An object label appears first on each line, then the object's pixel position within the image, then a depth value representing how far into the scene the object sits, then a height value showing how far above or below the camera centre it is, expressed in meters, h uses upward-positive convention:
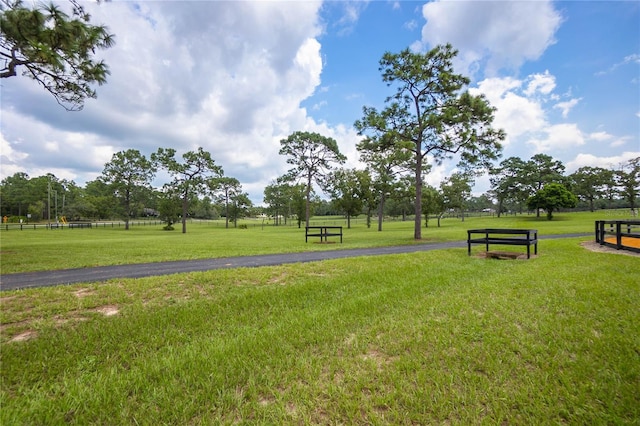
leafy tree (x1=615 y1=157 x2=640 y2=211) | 50.25 +5.43
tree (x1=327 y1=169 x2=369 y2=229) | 34.06 +2.62
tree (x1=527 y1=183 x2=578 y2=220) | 43.12 +1.91
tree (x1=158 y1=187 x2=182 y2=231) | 45.79 +0.17
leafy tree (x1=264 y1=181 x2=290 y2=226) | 62.53 +2.71
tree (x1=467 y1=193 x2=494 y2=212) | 106.31 +2.37
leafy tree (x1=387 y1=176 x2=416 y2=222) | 31.05 +2.48
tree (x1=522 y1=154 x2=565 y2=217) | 51.09 +7.25
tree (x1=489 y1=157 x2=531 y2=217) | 53.09 +5.99
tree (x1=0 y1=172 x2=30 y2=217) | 68.62 +3.38
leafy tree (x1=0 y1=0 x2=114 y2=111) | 6.61 +4.40
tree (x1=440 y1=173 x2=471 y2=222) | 40.06 +2.98
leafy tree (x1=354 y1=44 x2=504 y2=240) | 15.46 +5.67
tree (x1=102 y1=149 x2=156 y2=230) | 40.47 +5.85
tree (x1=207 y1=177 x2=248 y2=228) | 57.73 +4.18
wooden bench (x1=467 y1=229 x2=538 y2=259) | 8.22 -0.93
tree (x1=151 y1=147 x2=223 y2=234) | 35.41 +5.85
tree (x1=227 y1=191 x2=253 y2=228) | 61.09 +1.33
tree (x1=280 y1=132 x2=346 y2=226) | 30.56 +6.65
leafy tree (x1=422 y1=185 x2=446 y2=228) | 33.33 +1.20
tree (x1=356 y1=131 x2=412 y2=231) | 31.08 +4.53
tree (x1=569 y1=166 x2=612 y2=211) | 56.12 +6.07
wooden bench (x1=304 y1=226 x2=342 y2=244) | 32.80 -2.53
